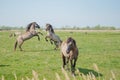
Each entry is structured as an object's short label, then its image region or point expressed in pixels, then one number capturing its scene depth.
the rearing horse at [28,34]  22.88
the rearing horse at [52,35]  22.38
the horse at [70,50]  11.66
